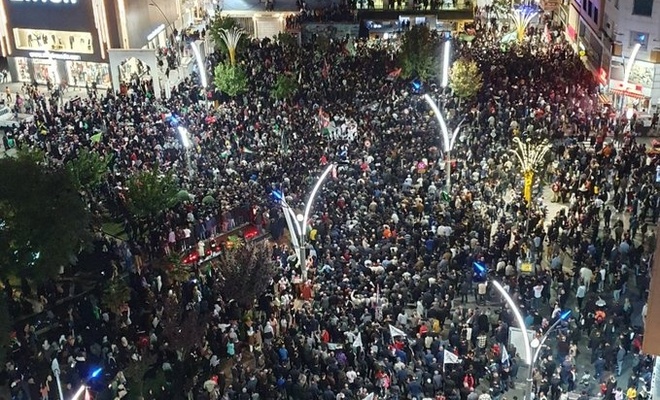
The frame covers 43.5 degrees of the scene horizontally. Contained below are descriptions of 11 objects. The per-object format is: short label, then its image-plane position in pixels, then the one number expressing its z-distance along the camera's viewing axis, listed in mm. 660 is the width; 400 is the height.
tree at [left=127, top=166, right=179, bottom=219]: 28469
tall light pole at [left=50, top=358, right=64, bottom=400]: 20978
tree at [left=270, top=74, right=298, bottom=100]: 41719
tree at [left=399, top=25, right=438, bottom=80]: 45312
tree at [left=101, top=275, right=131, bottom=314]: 24625
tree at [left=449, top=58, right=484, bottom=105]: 39844
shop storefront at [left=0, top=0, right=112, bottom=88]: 48938
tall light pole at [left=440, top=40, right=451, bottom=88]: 38322
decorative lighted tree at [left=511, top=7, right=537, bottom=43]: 53344
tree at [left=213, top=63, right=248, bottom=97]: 43062
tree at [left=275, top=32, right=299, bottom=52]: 49562
